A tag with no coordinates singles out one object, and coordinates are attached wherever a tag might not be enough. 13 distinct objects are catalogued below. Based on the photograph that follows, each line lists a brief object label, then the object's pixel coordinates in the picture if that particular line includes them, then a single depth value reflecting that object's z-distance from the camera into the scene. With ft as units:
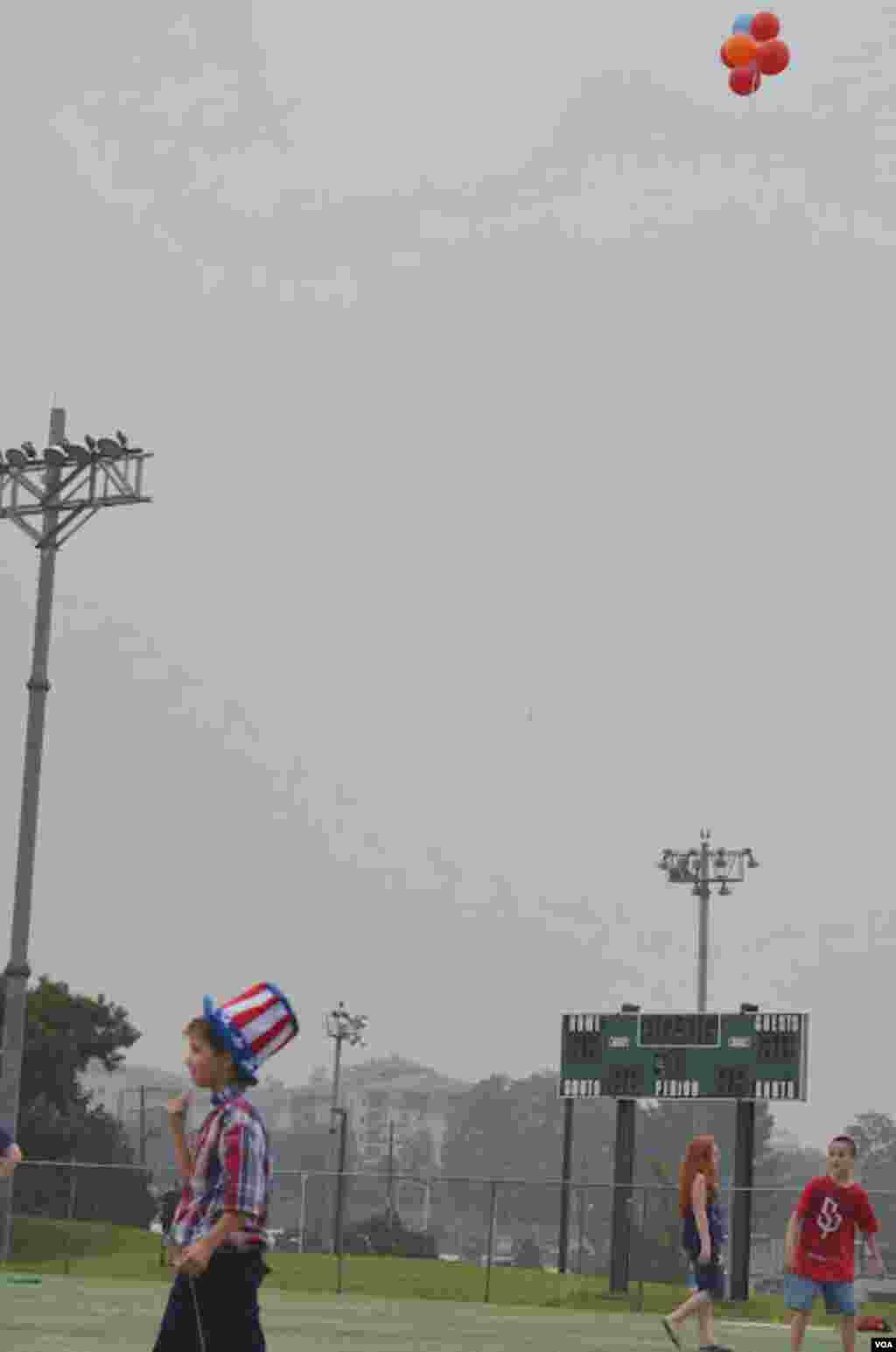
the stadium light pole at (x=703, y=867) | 238.27
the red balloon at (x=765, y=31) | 75.77
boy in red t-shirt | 53.67
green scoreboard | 143.54
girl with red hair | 61.77
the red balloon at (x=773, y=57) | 74.69
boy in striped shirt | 26.50
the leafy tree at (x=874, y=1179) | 632.87
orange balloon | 75.00
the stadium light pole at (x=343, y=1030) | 309.22
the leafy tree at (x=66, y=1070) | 223.71
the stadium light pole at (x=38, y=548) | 105.81
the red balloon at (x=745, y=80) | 74.53
